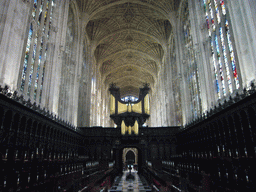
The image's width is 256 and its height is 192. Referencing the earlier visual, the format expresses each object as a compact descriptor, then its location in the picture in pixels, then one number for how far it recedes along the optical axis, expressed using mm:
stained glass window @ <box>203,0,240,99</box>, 11884
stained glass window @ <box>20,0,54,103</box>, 12125
